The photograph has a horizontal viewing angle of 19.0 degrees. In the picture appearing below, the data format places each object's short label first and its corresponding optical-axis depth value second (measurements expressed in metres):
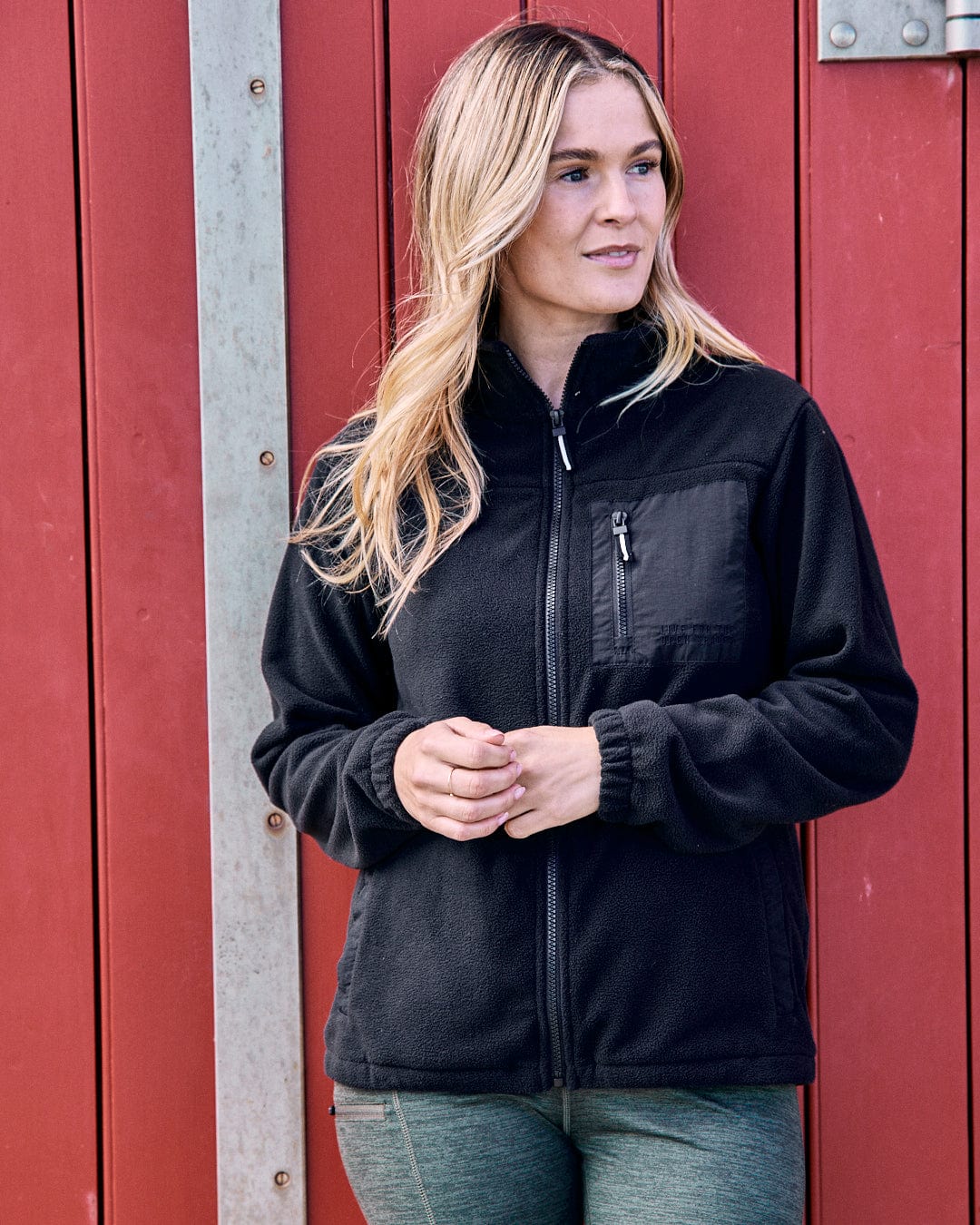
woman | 2.44
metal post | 2.81
